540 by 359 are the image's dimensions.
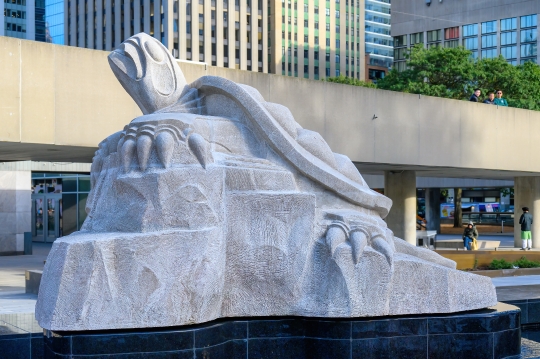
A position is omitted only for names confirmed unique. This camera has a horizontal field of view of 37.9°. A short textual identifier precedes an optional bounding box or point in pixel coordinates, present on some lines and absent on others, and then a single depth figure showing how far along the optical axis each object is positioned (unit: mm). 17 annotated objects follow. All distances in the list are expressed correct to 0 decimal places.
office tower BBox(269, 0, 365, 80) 94500
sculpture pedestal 6648
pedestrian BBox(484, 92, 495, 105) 24578
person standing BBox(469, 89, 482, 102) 24116
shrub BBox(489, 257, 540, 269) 17406
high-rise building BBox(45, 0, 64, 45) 95188
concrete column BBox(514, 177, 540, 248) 29062
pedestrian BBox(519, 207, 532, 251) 25719
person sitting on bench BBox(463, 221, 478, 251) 23531
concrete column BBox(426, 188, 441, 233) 46625
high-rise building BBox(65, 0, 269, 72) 80812
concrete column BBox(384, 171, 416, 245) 25219
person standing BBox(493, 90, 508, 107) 24892
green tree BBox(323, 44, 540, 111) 41969
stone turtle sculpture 6676
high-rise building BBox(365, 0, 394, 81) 120562
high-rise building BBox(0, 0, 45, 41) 93875
